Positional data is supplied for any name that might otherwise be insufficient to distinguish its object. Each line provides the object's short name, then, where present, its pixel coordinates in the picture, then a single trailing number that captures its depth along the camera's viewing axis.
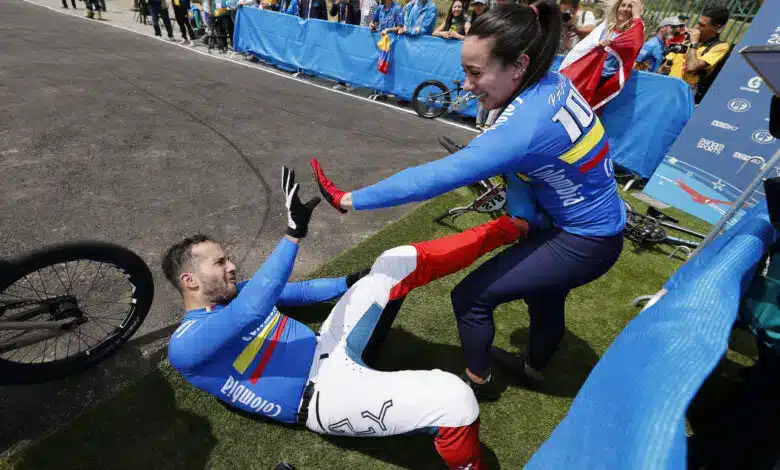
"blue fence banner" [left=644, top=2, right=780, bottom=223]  4.51
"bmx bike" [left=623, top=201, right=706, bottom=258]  4.30
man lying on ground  1.67
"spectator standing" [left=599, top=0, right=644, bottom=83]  5.23
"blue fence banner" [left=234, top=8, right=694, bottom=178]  5.68
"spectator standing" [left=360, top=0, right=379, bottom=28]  9.90
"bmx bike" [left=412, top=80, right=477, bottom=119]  7.97
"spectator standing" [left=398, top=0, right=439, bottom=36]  8.22
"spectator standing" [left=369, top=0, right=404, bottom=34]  8.67
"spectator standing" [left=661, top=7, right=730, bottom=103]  5.47
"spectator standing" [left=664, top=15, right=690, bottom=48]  6.63
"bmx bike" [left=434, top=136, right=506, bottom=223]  4.04
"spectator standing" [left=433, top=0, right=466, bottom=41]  8.07
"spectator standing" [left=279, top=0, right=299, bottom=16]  11.23
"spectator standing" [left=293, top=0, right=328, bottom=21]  10.89
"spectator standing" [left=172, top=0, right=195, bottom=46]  13.02
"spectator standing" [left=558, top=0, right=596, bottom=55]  5.66
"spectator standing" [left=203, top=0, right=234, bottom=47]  12.34
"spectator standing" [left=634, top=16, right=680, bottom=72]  6.45
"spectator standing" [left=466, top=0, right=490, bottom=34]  7.37
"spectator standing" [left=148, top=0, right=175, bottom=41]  13.26
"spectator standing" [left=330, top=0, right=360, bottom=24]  10.16
